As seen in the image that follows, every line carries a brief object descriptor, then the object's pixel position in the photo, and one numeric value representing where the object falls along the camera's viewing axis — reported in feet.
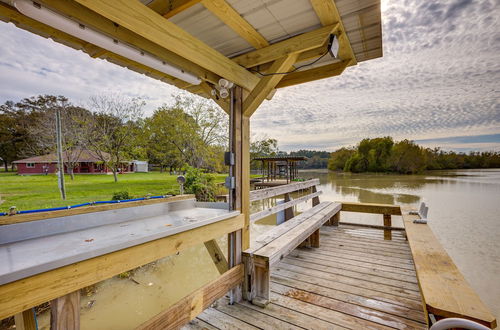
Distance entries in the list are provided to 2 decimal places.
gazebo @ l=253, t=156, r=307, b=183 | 54.25
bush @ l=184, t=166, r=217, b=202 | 28.04
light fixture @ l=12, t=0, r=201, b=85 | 3.46
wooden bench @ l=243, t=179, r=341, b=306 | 7.20
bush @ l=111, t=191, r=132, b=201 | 22.18
